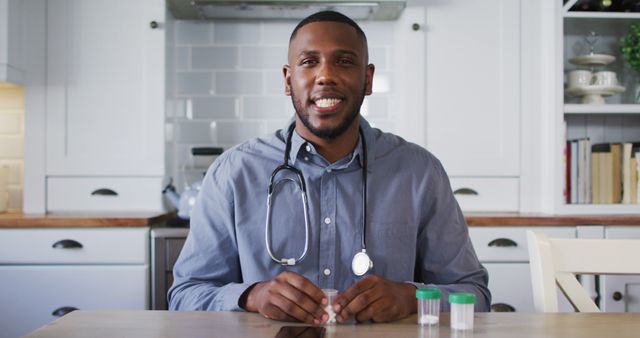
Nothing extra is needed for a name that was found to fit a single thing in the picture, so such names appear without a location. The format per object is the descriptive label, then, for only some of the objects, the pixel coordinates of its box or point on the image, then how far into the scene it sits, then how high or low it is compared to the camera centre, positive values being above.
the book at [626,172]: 2.75 -0.01
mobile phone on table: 0.96 -0.25
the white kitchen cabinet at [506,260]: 2.55 -0.36
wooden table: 0.99 -0.26
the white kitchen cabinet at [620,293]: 2.51 -0.48
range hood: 2.72 +0.71
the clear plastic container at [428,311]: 1.05 -0.23
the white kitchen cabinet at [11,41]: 2.56 +0.52
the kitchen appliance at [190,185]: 2.64 -0.07
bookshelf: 2.92 +0.44
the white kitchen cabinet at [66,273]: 2.43 -0.40
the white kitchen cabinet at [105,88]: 2.74 +0.35
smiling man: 1.42 -0.09
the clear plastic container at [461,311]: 1.00 -0.22
